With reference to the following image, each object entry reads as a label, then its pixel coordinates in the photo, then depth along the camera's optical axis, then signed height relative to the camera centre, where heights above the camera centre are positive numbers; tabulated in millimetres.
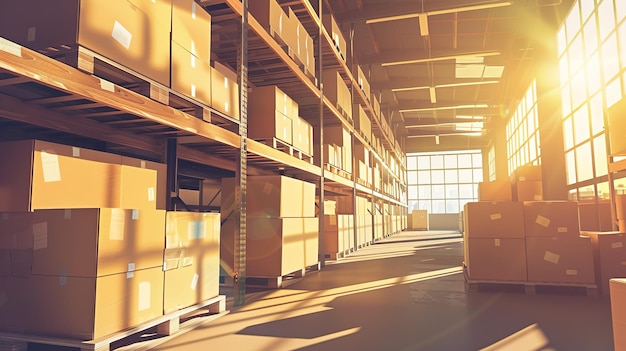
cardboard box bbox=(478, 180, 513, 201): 8438 +492
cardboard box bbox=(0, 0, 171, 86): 2424 +1213
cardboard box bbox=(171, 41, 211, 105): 3258 +1202
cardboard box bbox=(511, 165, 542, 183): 9055 +889
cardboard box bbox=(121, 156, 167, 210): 3455 +367
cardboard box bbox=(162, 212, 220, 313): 3193 -370
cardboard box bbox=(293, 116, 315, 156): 5977 +1228
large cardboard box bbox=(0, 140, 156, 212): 2508 +253
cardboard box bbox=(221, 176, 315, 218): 5457 +255
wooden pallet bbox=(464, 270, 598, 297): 4840 -919
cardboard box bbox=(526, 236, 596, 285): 4875 -570
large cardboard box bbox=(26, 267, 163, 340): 2469 -560
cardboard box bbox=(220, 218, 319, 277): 5344 -424
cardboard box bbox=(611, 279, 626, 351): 1757 -436
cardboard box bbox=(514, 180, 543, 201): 8662 +507
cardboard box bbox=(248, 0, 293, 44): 5180 +2613
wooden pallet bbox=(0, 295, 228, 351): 2422 -770
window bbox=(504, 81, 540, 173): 13836 +3218
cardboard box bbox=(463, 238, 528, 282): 5074 -581
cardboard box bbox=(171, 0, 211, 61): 3316 +1632
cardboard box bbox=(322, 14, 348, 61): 8266 +3888
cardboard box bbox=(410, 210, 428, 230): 26531 -332
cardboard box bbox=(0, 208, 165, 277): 2523 -157
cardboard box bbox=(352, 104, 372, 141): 10977 +2653
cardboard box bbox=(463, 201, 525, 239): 5156 -84
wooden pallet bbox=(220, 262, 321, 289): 5316 -928
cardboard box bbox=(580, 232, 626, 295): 4816 -543
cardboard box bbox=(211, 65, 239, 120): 3834 +1203
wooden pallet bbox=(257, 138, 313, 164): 5254 +946
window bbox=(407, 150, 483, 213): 29203 +2497
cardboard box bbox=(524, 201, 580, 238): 4973 -62
